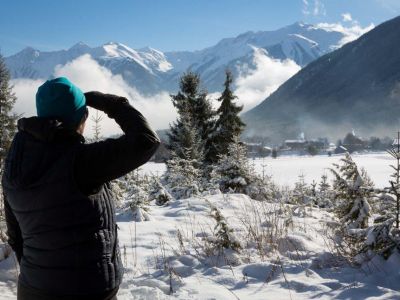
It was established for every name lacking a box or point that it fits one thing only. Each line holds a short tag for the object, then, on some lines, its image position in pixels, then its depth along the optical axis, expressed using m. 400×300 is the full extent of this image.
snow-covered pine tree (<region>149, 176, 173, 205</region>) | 11.30
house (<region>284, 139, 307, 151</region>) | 165.35
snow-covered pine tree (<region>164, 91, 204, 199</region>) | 13.02
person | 2.00
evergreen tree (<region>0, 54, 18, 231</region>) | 28.33
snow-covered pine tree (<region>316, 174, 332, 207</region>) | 15.63
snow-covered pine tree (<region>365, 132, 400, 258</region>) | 4.08
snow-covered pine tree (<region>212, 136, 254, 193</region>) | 12.80
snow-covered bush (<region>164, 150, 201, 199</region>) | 12.72
